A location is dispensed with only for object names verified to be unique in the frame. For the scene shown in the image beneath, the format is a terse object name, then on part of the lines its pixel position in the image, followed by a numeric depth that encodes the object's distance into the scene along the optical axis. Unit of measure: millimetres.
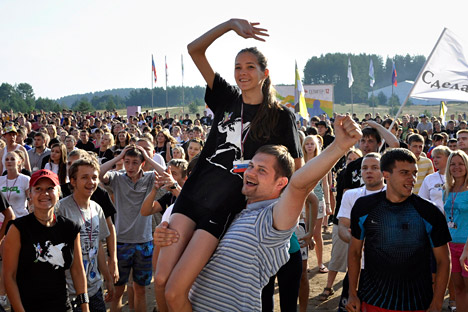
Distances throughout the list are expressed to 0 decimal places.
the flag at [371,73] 45959
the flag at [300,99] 14367
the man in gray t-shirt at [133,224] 6211
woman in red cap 3830
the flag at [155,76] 44562
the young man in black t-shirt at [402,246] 3908
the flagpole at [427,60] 7973
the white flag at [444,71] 8016
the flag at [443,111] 22922
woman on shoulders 3020
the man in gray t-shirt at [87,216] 4848
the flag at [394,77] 39031
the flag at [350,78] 42875
